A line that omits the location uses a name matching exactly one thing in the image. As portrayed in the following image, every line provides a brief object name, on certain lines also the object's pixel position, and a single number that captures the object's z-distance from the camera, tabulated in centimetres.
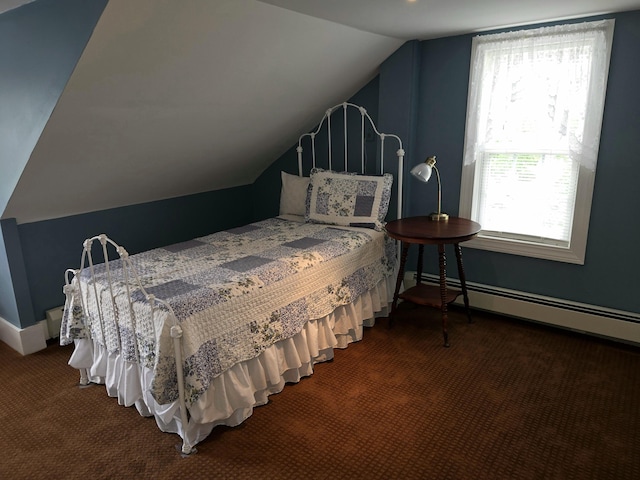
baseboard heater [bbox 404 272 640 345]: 291
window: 277
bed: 208
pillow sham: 332
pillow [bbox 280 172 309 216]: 367
